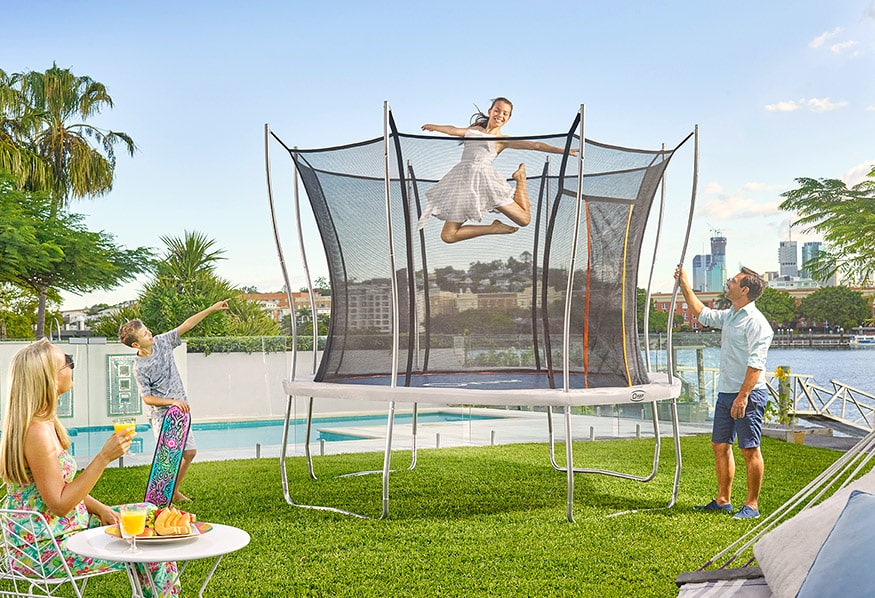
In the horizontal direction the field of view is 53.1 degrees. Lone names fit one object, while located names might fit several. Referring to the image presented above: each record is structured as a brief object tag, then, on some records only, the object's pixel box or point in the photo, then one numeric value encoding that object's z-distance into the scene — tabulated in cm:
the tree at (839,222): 1493
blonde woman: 266
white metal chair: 269
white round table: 233
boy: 556
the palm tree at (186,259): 1962
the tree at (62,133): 2197
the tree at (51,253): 1805
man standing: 480
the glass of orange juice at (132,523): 238
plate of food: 245
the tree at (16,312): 2362
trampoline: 488
